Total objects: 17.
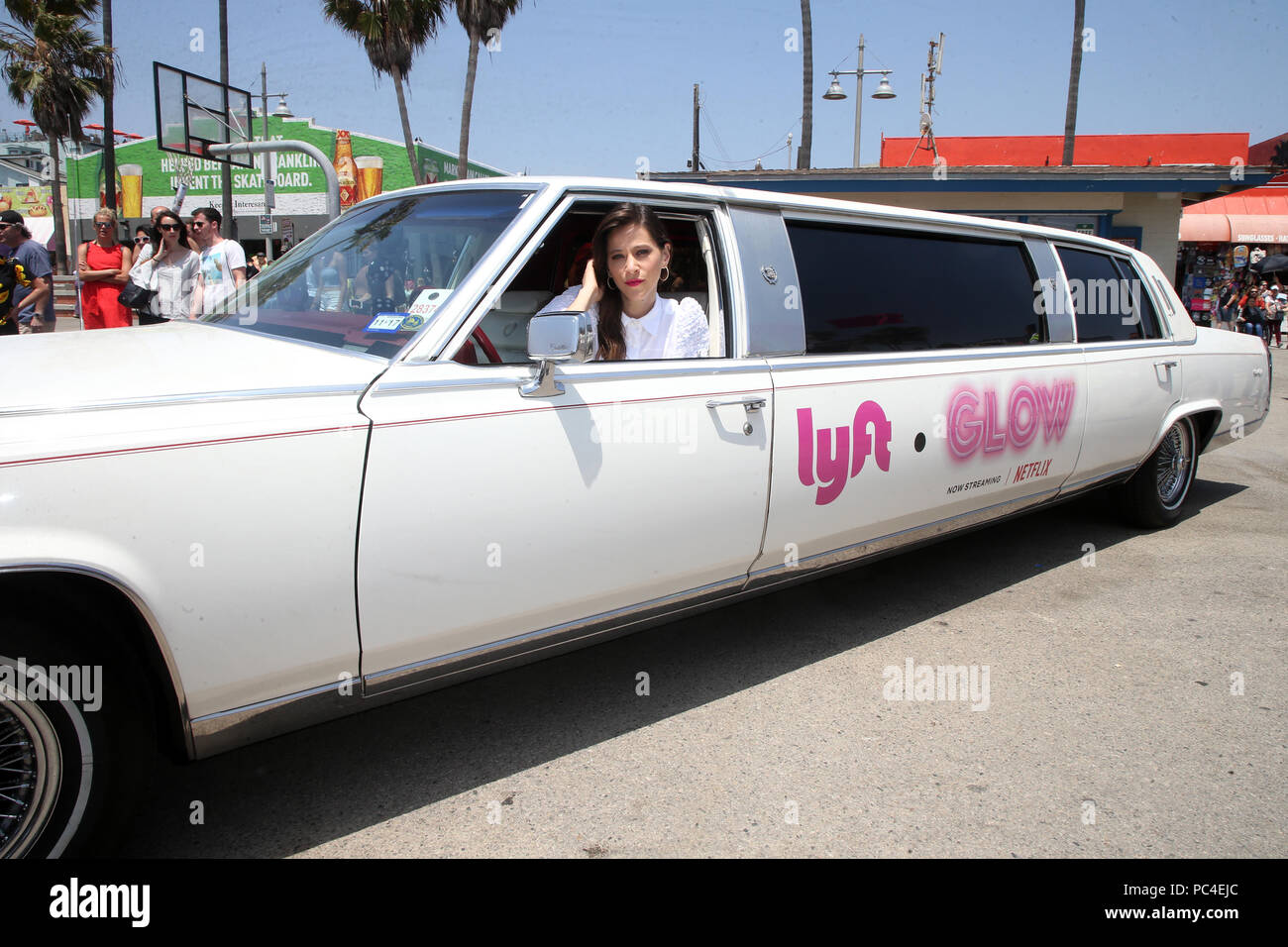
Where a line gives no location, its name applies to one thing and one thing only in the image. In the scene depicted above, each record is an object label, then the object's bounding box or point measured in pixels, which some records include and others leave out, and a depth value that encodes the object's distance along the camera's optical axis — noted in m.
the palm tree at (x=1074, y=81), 20.48
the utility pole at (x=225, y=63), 18.61
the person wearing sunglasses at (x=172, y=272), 6.25
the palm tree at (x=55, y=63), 25.50
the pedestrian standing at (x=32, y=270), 7.33
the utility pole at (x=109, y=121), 22.33
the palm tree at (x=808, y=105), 19.17
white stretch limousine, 1.91
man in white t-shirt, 6.15
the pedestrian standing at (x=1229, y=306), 21.61
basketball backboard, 12.04
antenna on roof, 23.86
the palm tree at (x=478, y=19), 21.88
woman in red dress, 7.21
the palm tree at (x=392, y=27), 22.91
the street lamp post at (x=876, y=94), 22.80
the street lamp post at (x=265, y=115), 12.70
